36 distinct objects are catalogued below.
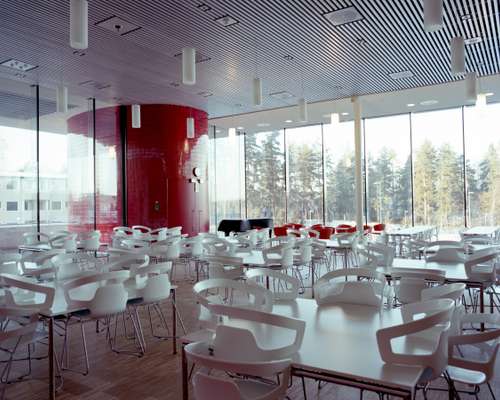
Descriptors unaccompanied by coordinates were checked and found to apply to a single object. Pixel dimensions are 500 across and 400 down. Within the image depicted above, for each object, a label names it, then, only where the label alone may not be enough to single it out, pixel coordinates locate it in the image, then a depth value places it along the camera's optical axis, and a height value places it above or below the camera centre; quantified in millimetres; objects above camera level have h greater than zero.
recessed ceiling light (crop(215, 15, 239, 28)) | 6704 +2867
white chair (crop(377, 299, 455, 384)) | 2066 -718
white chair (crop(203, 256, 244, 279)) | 5172 -752
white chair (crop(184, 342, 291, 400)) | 1962 -785
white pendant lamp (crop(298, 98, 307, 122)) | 9703 +2153
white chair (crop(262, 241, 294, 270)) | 6300 -767
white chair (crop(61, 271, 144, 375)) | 3766 -811
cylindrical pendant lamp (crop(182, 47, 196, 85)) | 6992 +2306
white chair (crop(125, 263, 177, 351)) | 4422 -836
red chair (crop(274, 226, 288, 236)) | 12547 -736
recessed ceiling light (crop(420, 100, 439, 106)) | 12945 +3000
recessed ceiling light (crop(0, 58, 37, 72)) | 8750 +2941
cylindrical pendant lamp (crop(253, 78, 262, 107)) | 8211 +2118
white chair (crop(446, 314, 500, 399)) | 2400 -915
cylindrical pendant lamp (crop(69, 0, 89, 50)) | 5141 +2168
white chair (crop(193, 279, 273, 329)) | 3072 -624
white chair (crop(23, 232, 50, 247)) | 9051 -673
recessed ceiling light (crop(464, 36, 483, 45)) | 7523 +2807
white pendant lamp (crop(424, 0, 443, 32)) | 4574 +1981
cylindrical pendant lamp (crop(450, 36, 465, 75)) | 6309 +2131
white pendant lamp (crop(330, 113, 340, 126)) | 10867 +2124
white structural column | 11758 +1187
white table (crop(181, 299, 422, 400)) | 1926 -755
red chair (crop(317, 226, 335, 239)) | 11508 -744
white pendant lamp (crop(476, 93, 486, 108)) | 8141 +1871
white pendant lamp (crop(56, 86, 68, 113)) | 9086 +2250
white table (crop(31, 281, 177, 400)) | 3408 -834
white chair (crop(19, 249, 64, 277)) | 5773 -685
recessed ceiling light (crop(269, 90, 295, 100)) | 11312 +2885
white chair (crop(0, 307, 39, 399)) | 3336 -1001
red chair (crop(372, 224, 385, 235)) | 13297 -736
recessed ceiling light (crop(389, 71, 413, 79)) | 9632 +2874
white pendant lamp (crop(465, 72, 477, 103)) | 7375 +1942
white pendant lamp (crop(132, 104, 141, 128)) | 10866 +2264
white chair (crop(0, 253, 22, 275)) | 5133 -658
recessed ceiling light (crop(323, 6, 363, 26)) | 6445 +2841
